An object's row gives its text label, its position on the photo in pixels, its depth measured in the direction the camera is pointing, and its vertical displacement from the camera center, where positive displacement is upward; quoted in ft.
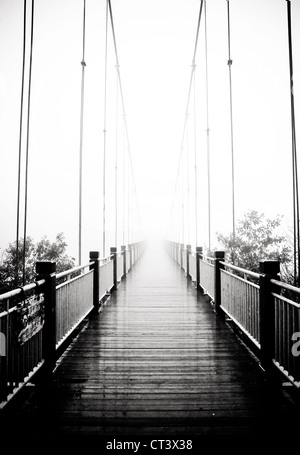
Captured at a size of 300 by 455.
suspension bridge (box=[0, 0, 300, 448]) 6.93 -4.12
